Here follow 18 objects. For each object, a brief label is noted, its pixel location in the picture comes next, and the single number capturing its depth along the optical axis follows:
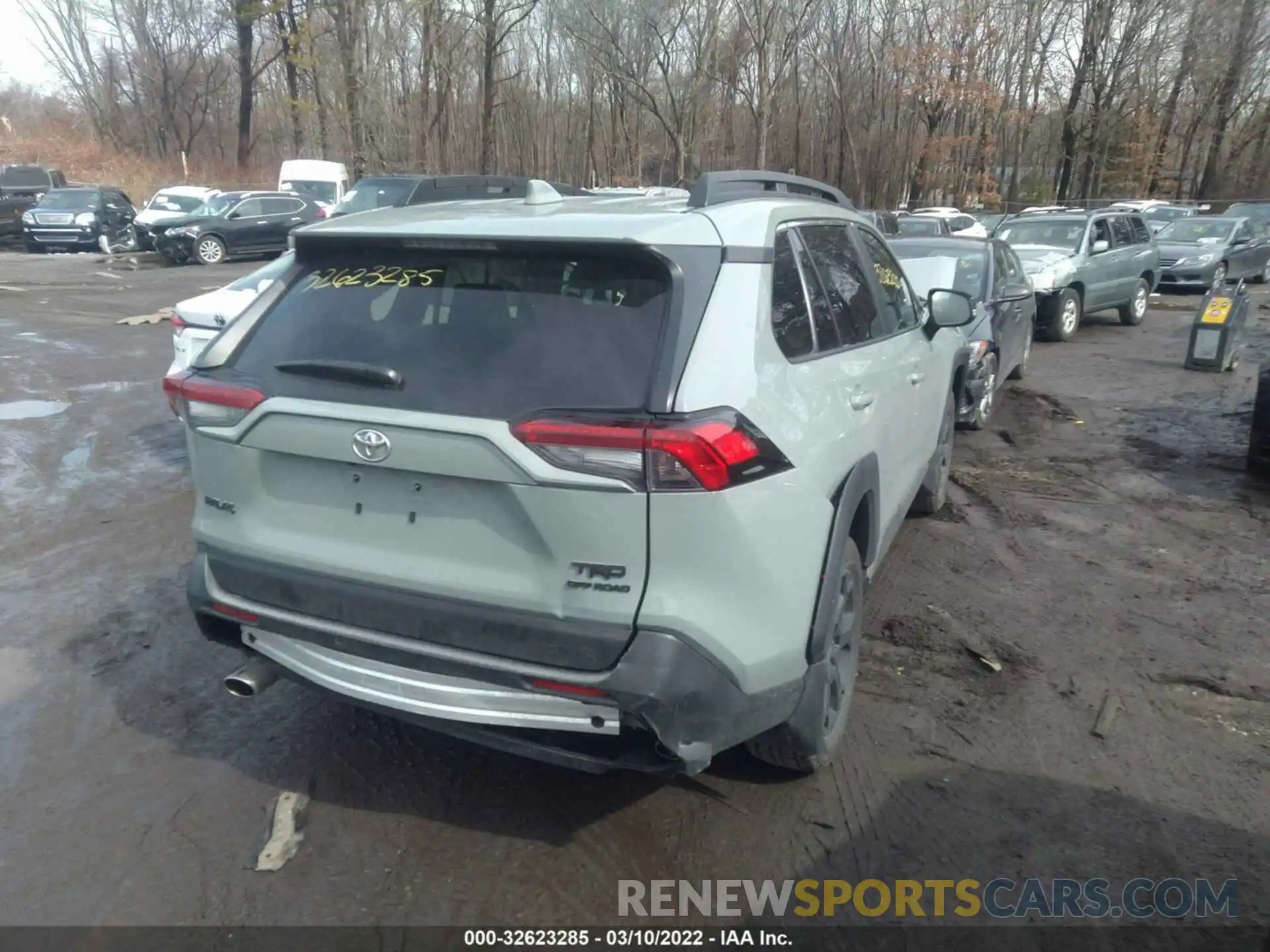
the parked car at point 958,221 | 20.17
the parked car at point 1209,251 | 20.23
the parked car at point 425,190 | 8.09
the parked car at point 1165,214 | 24.95
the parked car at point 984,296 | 8.57
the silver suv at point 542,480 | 2.61
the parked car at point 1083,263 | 14.12
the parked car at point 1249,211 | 25.48
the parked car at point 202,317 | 7.22
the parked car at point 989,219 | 25.14
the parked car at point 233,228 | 23.73
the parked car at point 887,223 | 15.75
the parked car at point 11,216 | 28.02
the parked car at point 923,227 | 18.89
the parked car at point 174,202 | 26.19
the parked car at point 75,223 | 26.34
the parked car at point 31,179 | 30.86
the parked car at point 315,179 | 28.48
